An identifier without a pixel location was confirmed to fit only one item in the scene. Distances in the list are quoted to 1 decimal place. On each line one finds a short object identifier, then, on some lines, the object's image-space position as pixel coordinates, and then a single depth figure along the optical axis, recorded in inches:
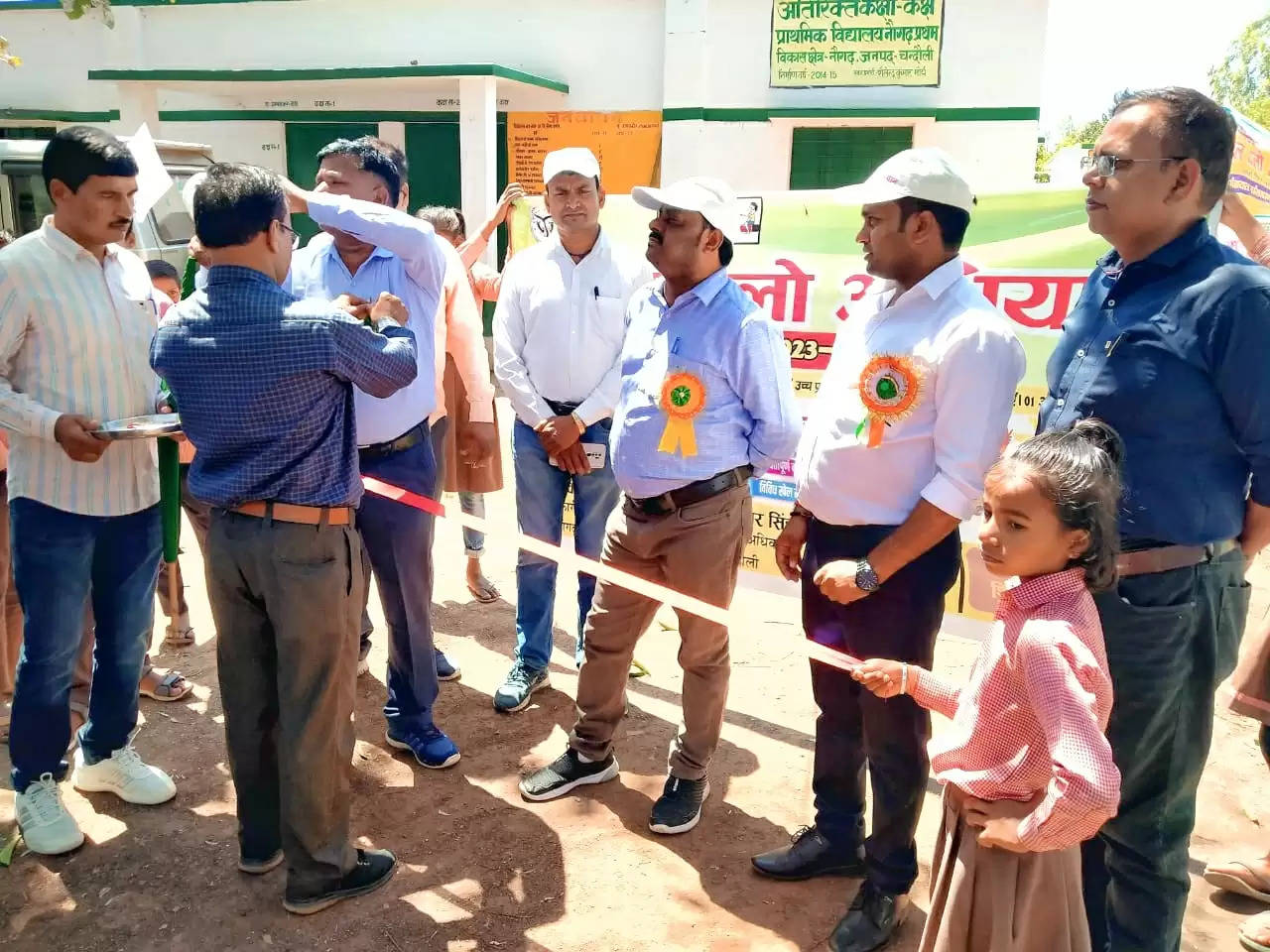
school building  427.2
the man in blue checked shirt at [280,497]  99.2
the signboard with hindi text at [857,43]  425.1
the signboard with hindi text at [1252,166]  201.2
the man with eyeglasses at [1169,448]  83.6
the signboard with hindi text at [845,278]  161.6
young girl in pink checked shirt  70.7
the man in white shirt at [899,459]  97.3
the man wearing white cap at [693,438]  122.1
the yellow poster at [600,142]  461.1
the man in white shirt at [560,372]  161.5
